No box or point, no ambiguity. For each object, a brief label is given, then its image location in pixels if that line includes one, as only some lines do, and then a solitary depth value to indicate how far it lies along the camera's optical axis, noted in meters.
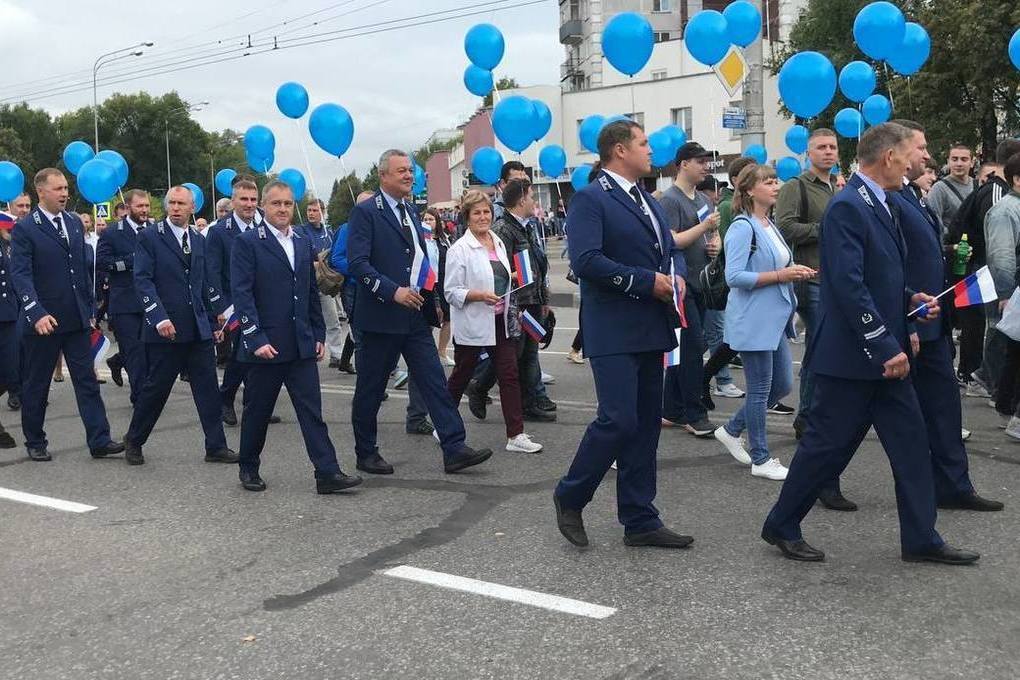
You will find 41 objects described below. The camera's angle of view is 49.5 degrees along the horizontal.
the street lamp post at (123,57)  41.81
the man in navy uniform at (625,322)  4.87
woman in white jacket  7.32
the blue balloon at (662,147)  18.50
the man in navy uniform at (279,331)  6.28
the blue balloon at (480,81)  17.05
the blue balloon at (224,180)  20.72
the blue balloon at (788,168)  22.33
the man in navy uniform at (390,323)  6.71
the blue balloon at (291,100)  14.93
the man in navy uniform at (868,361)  4.49
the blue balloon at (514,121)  13.70
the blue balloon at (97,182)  13.34
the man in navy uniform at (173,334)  7.37
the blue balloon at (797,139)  22.45
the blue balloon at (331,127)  12.76
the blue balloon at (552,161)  21.22
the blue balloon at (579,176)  20.75
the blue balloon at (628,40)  14.19
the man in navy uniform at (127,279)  8.77
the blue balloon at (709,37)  14.20
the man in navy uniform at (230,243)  7.12
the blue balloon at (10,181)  14.12
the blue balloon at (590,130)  19.22
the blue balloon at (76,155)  17.58
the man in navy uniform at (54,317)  7.57
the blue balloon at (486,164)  17.98
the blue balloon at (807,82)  12.72
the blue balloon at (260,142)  15.84
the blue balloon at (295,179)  18.87
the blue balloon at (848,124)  18.20
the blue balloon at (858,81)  15.88
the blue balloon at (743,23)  14.38
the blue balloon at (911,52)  12.52
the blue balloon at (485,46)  15.07
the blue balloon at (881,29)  12.23
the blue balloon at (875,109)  16.47
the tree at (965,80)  26.61
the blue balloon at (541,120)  15.03
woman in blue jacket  6.23
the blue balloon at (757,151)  14.80
